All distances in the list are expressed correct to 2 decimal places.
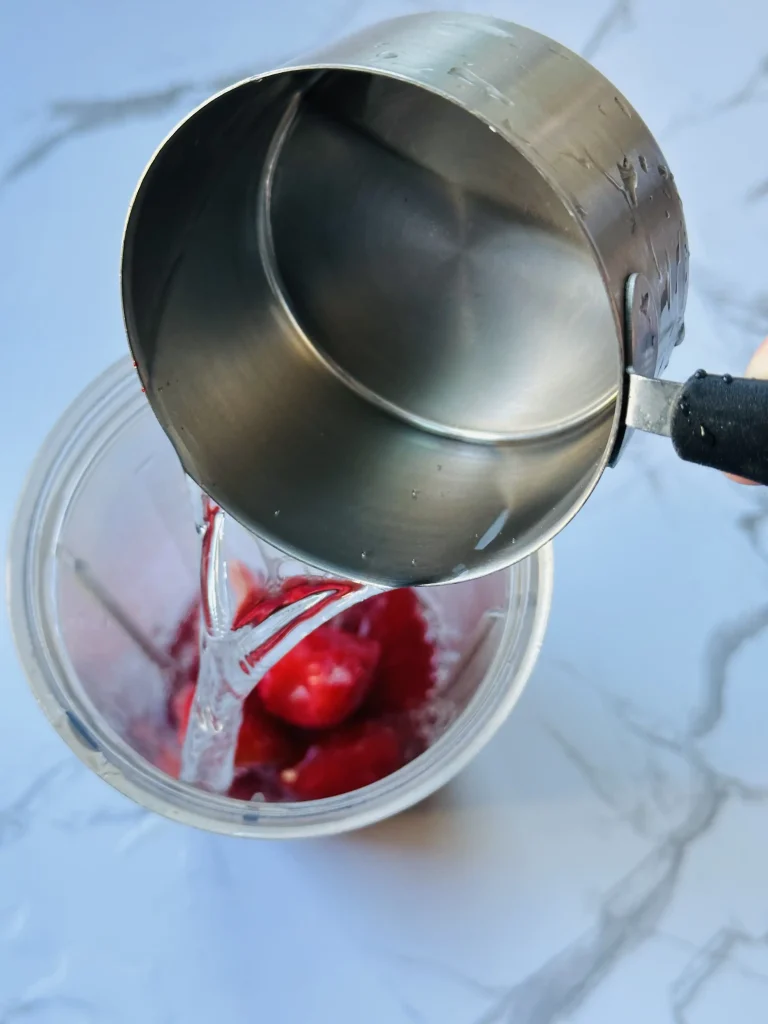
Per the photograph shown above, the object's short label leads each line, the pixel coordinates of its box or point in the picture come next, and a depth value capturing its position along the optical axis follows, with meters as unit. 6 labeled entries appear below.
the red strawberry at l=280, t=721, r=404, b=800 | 0.23
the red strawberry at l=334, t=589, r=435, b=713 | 0.25
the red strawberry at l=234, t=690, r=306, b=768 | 0.24
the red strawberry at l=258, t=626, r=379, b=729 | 0.24
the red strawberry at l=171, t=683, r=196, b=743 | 0.24
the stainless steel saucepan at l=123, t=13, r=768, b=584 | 0.14
